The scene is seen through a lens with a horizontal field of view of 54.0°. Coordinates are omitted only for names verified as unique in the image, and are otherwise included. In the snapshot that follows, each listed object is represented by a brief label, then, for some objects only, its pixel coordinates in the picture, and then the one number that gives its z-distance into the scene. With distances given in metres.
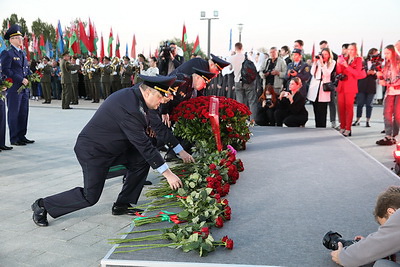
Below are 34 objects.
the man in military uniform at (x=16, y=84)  7.42
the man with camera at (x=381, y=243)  2.07
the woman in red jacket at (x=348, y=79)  8.68
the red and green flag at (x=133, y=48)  27.00
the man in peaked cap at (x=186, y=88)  5.33
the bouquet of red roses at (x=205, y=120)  5.52
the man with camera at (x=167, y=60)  9.49
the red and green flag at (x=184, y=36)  22.39
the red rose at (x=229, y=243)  2.64
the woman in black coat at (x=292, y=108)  8.62
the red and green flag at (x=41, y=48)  29.28
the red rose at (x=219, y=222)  3.00
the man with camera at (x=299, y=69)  9.61
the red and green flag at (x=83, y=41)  23.88
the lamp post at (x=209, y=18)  19.58
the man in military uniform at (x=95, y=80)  18.50
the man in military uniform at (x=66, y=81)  14.74
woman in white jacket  9.15
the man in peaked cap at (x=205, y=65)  5.61
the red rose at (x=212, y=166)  4.09
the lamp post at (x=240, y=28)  23.73
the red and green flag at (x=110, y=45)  27.06
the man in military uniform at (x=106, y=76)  18.30
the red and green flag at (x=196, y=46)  23.61
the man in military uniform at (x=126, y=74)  18.41
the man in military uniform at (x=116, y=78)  19.24
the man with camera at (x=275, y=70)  10.48
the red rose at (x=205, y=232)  2.70
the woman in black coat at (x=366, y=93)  10.57
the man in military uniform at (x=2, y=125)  7.07
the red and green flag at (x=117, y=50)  28.01
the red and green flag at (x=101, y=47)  27.09
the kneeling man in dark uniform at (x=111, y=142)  3.36
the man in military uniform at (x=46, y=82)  17.92
